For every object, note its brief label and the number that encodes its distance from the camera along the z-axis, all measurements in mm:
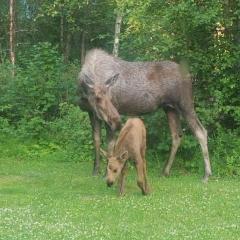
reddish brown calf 11047
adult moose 13766
